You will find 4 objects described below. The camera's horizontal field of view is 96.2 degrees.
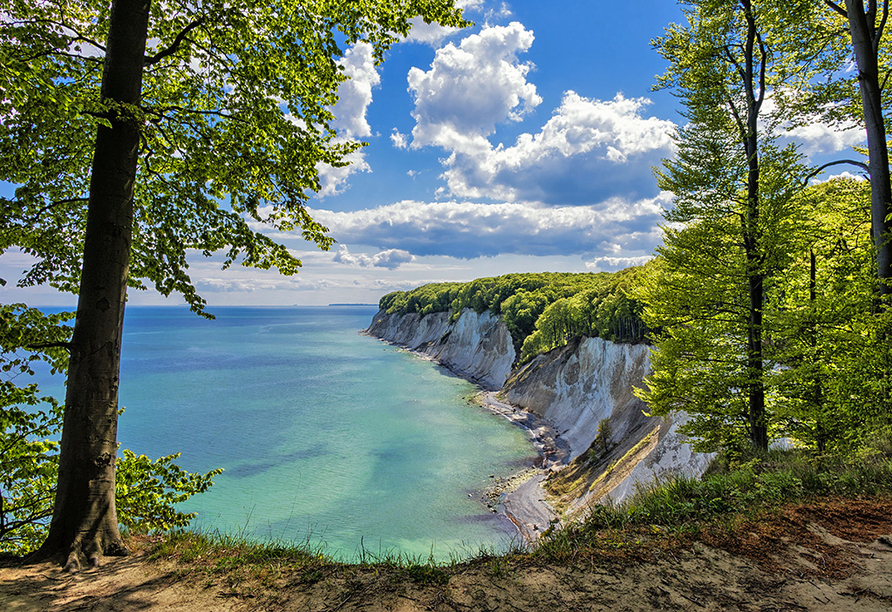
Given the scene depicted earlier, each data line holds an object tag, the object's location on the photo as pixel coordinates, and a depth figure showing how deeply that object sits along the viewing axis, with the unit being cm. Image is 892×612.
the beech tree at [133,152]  512
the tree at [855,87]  986
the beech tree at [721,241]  1338
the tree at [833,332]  964
